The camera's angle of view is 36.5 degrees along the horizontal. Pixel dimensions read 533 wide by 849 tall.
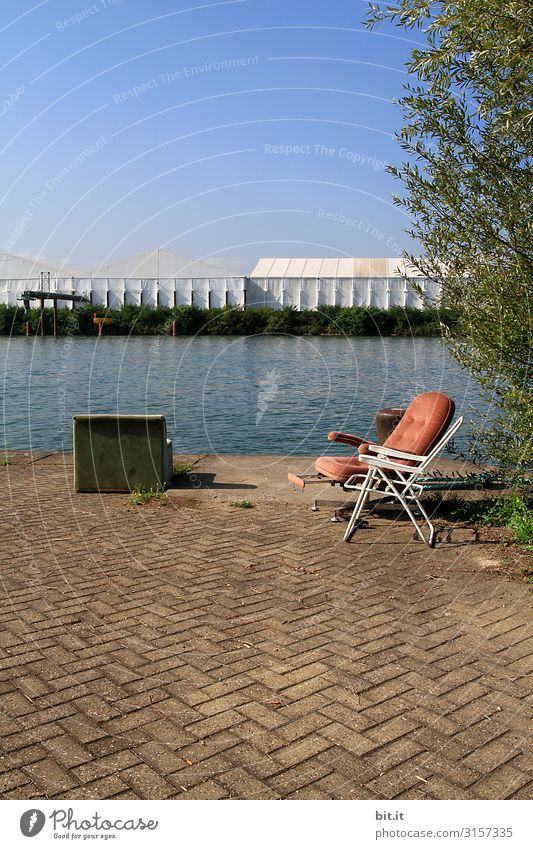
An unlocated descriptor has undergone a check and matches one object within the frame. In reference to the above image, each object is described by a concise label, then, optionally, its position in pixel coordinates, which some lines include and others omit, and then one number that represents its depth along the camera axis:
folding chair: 6.78
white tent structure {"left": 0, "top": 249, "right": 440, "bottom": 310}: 50.12
